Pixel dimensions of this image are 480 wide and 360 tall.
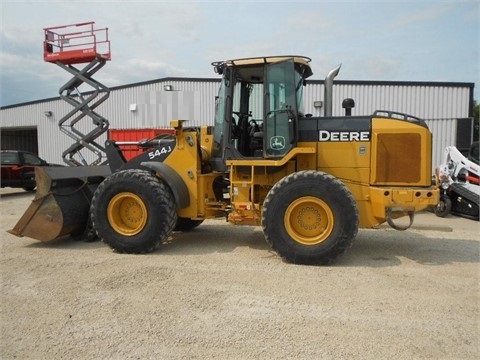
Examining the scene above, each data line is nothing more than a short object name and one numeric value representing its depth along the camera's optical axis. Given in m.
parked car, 14.23
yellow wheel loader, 5.09
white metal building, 15.55
